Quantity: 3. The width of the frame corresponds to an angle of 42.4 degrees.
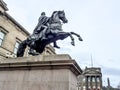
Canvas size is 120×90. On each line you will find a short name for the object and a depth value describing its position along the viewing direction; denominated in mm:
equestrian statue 7918
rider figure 7940
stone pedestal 5750
